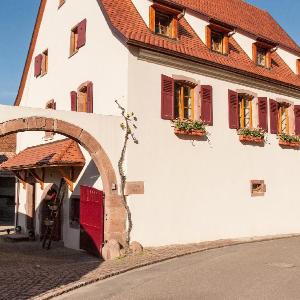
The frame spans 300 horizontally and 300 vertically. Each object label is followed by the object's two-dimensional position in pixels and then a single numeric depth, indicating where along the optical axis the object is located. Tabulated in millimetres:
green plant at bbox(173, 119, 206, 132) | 13977
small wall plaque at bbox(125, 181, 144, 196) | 12805
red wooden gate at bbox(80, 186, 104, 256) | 12773
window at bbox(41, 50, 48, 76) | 18906
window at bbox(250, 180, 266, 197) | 16266
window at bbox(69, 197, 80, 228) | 15047
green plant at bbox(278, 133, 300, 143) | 17375
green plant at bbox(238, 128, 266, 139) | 15844
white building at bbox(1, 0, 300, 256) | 13461
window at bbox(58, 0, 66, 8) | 17500
